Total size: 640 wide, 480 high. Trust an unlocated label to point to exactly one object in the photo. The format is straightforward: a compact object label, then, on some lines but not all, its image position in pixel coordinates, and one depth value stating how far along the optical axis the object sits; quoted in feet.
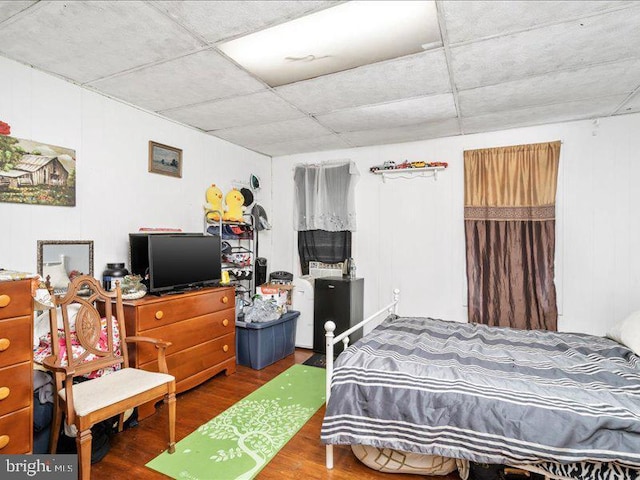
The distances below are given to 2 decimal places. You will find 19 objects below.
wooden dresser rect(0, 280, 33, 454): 5.28
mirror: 7.78
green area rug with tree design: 6.48
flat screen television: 9.07
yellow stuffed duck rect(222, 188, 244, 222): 12.69
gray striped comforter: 4.99
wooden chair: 5.68
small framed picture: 10.39
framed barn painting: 7.22
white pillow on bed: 7.39
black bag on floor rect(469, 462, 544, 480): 5.87
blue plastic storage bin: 11.65
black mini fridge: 12.81
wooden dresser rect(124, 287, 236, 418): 8.29
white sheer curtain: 13.99
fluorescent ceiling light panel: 5.72
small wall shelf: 12.71
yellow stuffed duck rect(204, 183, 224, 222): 12.00
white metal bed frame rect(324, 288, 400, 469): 6.55
